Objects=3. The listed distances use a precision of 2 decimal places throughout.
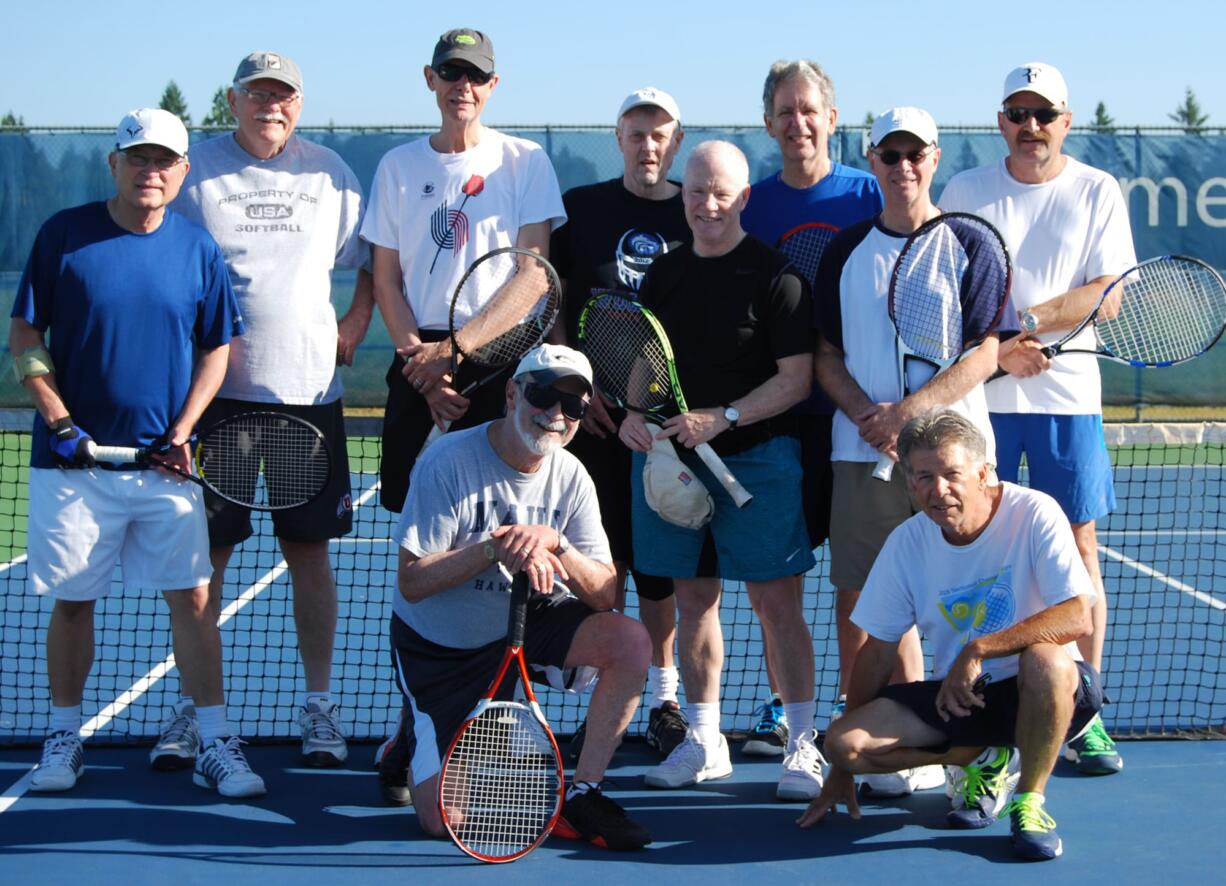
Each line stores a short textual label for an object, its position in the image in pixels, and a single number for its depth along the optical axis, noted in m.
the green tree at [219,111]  43.57
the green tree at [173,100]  48.84
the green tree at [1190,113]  47.01
